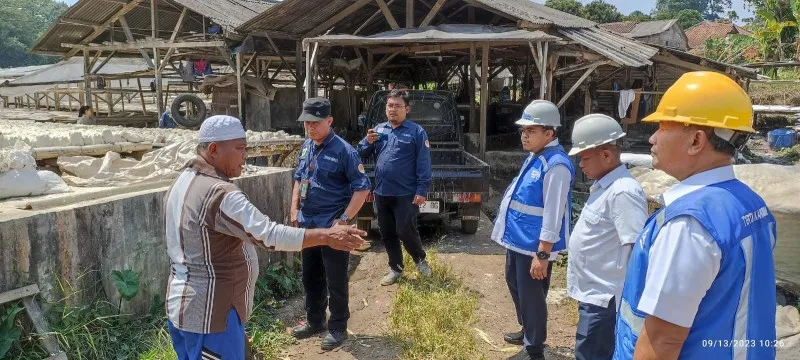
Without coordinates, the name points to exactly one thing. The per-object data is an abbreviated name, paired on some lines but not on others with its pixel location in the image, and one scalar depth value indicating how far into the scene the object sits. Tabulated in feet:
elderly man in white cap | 7.63
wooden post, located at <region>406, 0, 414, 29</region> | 36.83
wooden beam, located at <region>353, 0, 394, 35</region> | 40.01
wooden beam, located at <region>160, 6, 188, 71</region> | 41.29
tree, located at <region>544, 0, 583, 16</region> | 142.16
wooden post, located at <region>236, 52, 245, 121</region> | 40.04
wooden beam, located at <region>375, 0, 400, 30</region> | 36.52
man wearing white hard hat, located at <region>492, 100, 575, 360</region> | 11.02
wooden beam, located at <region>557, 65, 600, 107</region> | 30.99
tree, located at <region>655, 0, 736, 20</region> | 253.85
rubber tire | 41.42
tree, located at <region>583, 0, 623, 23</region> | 153.08
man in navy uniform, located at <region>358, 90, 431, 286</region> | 17.31
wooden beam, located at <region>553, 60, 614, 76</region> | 31.42
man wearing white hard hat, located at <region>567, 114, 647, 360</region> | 9.07
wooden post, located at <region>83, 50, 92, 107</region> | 47.88
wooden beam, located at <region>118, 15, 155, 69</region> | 43.98
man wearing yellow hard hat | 4.76
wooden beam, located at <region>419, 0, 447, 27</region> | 35.74
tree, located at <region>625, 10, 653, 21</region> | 171.12
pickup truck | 22.39
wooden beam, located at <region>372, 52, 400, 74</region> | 44.52
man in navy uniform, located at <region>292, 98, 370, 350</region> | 12.91
